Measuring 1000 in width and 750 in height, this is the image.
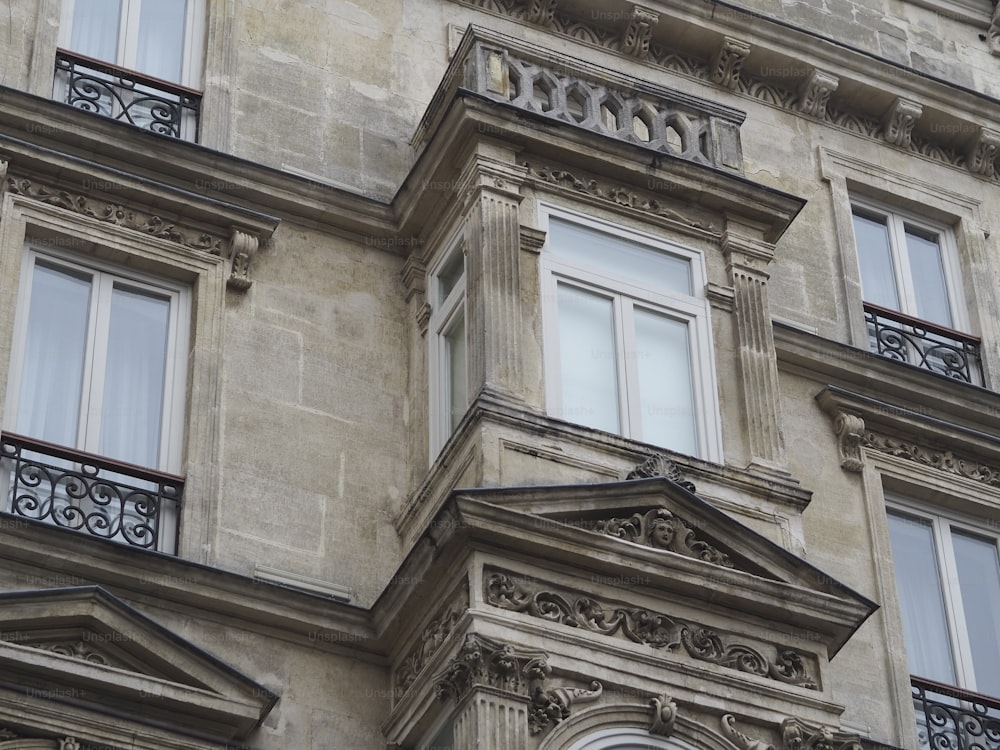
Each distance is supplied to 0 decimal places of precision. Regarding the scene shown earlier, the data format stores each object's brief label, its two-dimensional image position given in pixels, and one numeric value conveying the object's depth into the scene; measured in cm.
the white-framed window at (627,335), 1734
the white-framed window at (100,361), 1703
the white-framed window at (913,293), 2108
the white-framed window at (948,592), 1886
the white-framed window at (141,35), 1927
